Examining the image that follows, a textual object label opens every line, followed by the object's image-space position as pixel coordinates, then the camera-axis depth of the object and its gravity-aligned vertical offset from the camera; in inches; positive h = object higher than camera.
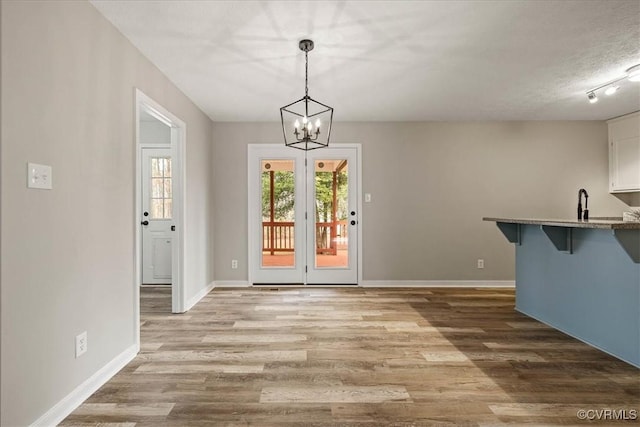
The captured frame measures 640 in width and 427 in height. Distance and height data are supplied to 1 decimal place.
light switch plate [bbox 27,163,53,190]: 67.7 +7.9
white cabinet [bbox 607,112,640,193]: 186.9 +33.8
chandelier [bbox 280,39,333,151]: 111.5 +53.0
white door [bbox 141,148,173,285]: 212.8 +0.0
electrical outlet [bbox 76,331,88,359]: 81.6 -30.1
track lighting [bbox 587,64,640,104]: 126.2 +52.5
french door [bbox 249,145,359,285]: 205.9 +0.4
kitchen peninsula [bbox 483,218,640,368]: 100.0 -22.1
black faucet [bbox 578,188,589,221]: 123.0 +0.4
